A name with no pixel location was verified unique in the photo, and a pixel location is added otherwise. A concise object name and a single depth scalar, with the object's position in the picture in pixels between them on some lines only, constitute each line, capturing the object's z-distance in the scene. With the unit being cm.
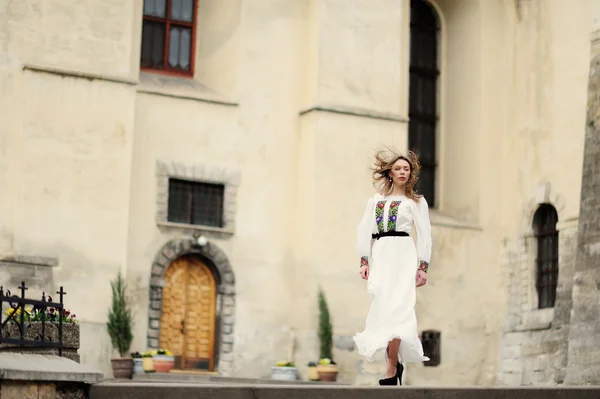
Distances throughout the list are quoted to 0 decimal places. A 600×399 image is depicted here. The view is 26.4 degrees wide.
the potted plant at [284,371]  2156
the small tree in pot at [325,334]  2166
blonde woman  995
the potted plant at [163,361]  2064
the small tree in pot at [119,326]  2012
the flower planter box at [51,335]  1033
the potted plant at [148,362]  2038
